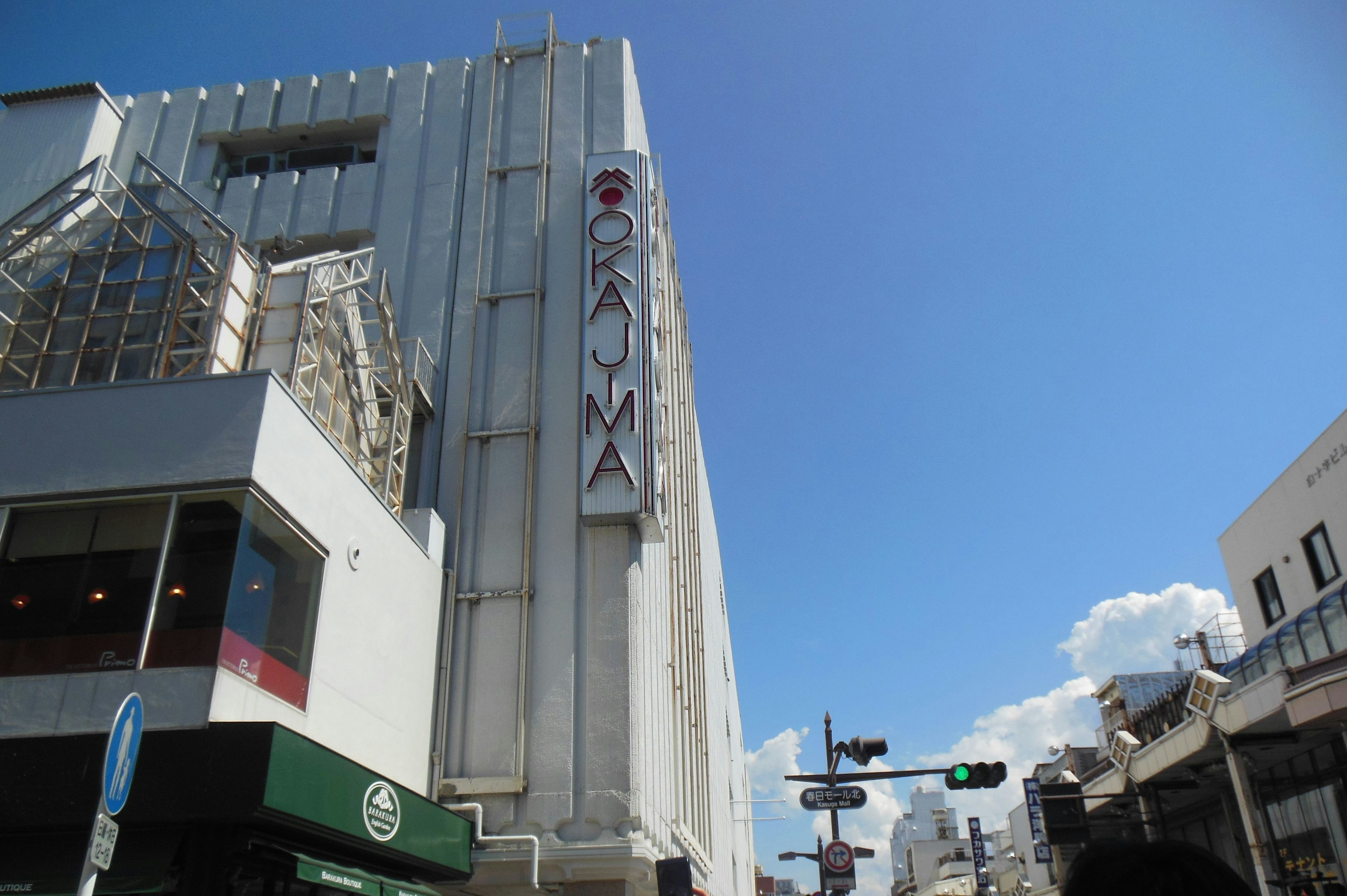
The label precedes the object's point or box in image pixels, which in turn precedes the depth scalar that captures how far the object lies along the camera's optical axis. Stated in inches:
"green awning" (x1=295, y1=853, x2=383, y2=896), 403.5
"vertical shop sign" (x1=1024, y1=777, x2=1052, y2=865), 1572.3
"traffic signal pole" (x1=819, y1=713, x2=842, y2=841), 732.7
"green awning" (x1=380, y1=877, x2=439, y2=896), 472.4
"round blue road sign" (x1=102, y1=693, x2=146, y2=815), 238.5
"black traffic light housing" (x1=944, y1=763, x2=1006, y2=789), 691.4
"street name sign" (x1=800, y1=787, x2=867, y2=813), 709.9
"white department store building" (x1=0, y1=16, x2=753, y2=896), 447.8
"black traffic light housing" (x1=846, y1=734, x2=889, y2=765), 699.4
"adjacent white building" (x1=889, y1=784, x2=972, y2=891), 4074.8
